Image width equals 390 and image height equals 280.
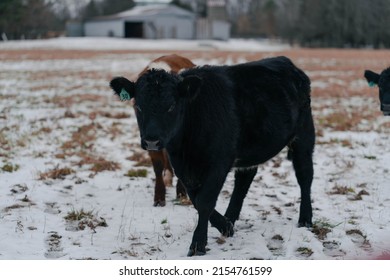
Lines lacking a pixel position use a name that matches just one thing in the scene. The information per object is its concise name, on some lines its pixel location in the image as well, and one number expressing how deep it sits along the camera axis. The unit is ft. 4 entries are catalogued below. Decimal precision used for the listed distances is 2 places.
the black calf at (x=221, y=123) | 13.66
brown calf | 19.80
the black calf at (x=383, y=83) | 23.49
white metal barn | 246.06
